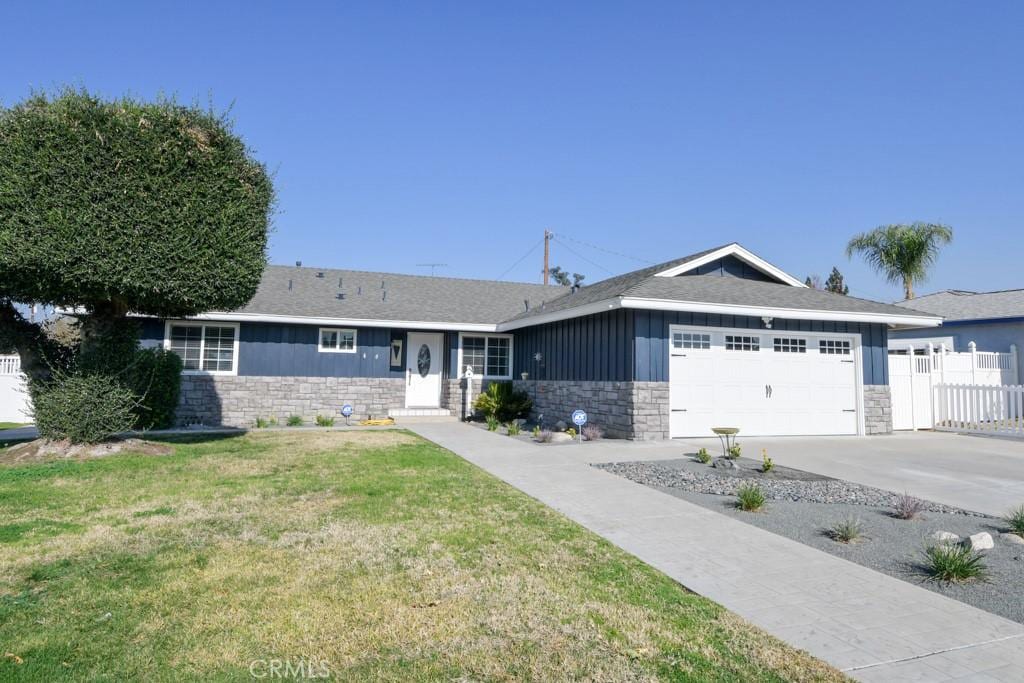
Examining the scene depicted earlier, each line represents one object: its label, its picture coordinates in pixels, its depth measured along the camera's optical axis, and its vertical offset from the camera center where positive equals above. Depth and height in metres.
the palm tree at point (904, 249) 26.33 +6.46
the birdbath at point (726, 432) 9.06 -0.83
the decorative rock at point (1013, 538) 5.04 -1.38
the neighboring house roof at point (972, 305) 18.80 +3.02
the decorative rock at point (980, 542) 4.82 -1.35
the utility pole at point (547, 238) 32.69 +8.14
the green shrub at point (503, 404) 15.88 -0.74
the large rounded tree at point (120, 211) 7.83 +2.37
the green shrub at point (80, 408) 9.07 -0.60
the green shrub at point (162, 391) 12.73 -0.44
